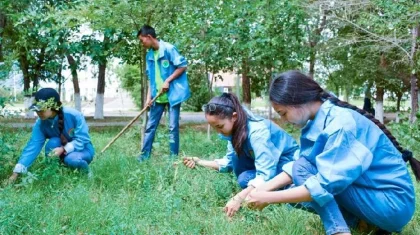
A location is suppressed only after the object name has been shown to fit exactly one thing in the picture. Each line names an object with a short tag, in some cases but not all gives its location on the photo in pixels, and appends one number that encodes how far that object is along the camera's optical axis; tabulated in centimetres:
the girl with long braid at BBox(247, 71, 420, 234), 179
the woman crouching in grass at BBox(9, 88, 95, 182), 346
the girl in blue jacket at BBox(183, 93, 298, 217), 260
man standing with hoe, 459
